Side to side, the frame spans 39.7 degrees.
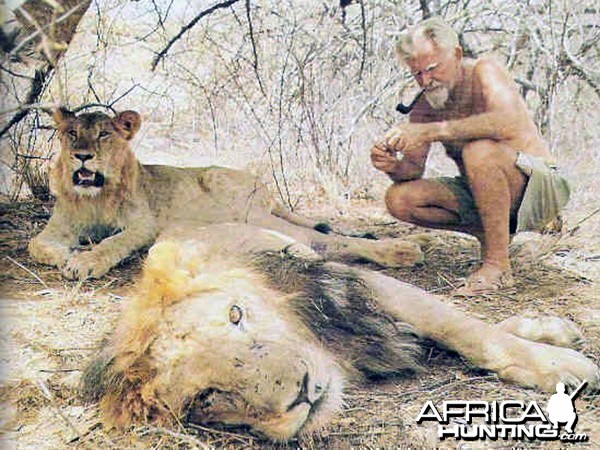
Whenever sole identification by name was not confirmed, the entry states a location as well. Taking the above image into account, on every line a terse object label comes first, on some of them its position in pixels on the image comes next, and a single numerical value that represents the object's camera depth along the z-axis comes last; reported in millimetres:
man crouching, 2312
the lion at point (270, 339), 1642
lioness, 2609
